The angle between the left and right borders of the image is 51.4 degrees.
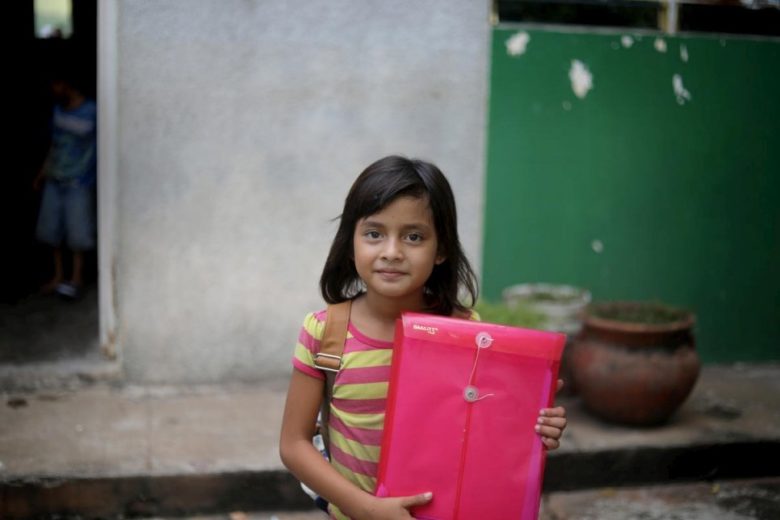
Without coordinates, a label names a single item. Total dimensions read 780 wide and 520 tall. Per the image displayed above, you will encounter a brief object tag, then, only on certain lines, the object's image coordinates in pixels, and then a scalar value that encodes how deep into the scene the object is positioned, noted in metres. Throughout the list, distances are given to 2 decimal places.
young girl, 1.76
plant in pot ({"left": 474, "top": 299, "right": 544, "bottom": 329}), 4.31
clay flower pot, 4.20
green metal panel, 5.00
